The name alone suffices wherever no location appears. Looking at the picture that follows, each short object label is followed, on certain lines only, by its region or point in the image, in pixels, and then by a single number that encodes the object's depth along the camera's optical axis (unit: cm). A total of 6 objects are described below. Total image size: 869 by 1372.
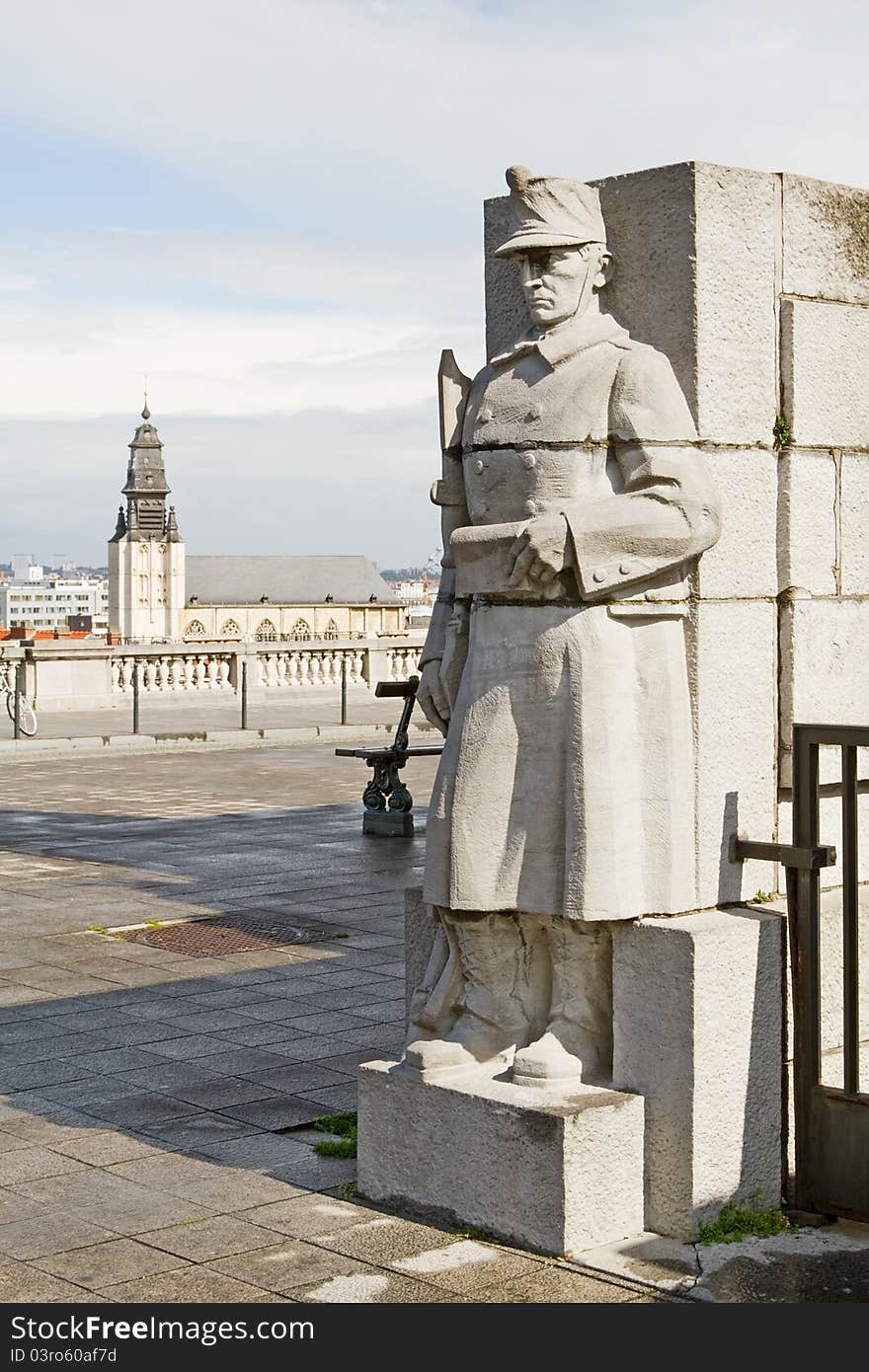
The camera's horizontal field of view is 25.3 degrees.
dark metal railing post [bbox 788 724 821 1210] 552
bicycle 2500
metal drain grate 1012
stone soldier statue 539
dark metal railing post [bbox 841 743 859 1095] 539
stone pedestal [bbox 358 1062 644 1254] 522
